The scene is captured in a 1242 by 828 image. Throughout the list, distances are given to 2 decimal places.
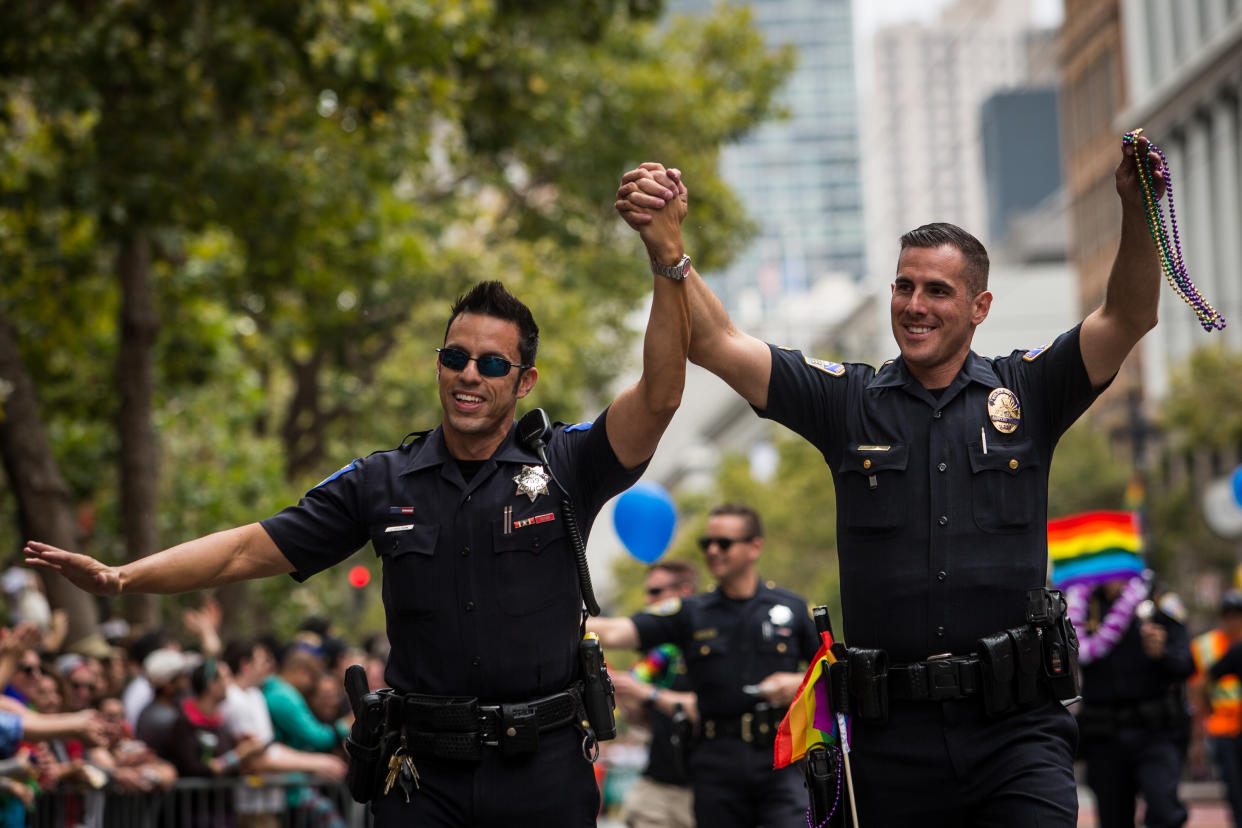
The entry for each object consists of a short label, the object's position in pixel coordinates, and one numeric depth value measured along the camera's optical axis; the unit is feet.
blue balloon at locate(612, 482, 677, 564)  39.99
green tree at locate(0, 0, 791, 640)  46.32
